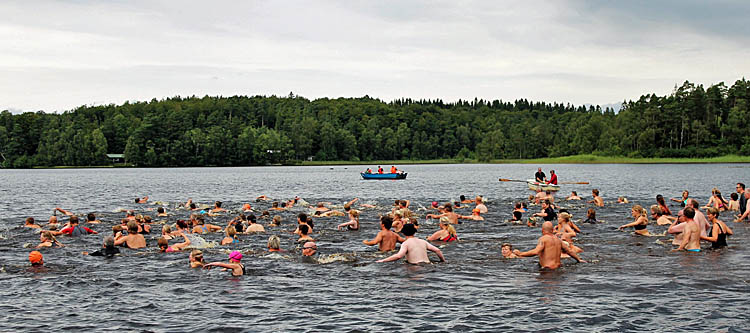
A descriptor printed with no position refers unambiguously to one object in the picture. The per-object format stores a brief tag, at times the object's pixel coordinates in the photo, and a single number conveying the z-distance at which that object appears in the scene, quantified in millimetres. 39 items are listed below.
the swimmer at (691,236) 19116
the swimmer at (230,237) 22508
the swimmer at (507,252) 18750
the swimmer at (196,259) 17734
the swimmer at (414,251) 17656
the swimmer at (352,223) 26500
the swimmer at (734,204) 31359
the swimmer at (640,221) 23406
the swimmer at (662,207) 27447
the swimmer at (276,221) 28080
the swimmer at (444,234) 22703
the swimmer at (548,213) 27781
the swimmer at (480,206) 32150
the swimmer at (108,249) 20000
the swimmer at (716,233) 19375
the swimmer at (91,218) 27000
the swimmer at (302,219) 22014
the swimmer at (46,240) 21777
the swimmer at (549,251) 16734
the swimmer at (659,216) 26241
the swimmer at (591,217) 27345
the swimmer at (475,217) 29984
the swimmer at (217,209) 34788
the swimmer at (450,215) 26855
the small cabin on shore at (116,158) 184438
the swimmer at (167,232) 22766
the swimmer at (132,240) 21531
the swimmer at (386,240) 20031
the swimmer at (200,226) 25203
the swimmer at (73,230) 25002
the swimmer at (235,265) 16703
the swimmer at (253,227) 25633
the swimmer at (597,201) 35094
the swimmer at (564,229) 20761
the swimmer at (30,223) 27320
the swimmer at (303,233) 20625
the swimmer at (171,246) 20688
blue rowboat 85125
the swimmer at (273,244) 20625
